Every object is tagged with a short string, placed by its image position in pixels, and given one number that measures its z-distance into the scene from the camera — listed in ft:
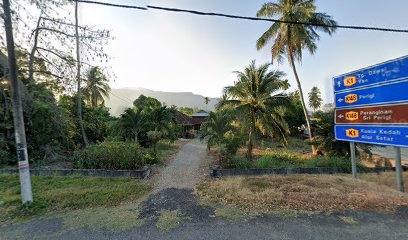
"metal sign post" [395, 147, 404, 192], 19.27
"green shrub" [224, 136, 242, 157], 29.24
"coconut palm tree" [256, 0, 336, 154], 40.91
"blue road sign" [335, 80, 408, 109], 16.52
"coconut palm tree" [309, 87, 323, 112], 168.04
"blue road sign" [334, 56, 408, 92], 16.53
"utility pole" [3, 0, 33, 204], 14.56
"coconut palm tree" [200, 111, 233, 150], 36.88
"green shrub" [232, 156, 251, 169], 26.61
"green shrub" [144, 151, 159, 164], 30.89
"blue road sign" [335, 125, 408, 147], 16.52
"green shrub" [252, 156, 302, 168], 27.14
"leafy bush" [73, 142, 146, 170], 25.49
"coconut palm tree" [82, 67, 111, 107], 84.94
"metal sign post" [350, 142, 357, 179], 22.66
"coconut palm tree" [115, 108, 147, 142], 37.68
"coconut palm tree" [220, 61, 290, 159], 32.50
